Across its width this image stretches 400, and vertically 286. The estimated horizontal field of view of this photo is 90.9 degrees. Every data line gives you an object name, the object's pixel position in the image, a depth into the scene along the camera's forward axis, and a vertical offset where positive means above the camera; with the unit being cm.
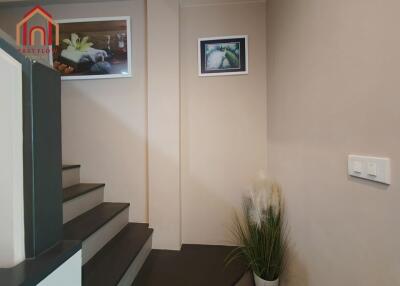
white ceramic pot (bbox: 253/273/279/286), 150 -108
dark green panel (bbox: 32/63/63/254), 65 -4
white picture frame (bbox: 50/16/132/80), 214 +105
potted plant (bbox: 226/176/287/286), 150 -75
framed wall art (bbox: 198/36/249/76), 208 +91
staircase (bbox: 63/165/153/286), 132 -78
